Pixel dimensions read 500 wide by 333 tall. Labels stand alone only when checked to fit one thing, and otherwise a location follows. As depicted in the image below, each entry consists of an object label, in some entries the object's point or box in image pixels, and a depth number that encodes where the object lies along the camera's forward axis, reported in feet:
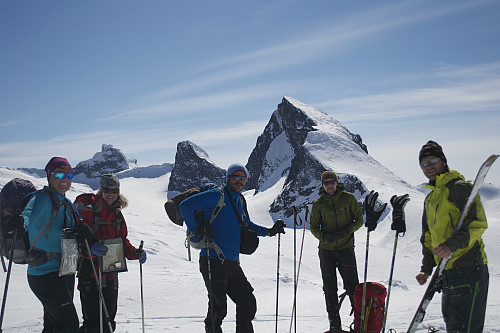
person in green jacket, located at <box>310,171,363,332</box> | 18.10
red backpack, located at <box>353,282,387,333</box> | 16.19
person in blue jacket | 15.10
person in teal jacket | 12.89
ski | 10.78
